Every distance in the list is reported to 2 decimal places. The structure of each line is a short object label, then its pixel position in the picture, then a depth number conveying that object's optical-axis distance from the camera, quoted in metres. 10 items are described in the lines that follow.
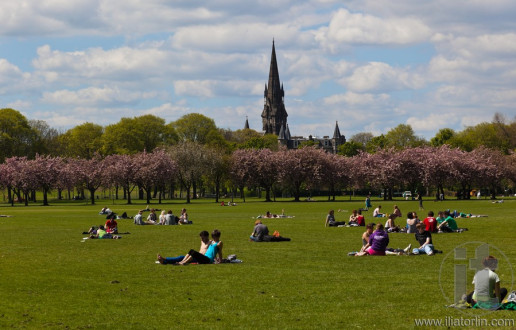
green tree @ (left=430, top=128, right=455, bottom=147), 185.75
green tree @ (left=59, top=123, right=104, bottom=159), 172.62
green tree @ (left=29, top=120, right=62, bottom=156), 157.50
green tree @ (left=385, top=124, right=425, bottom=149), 195.14
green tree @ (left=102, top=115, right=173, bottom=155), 166.62
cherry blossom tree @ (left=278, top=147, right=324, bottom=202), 140.88
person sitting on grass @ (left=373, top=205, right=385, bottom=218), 62.29
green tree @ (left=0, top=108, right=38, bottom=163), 150.12
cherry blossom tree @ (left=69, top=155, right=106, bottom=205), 138.00
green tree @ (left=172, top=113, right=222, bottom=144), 180.12
